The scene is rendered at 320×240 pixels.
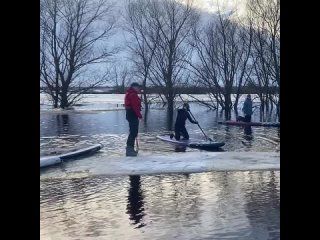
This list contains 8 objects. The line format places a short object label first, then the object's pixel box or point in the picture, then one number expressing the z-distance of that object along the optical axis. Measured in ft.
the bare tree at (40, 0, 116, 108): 153.38
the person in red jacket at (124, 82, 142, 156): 40.35
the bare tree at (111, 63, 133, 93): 190.94
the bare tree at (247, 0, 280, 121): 118.42
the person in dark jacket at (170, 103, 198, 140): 51.39
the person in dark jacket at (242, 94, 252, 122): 81.97
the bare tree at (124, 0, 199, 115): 139.85
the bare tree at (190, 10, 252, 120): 132.05
